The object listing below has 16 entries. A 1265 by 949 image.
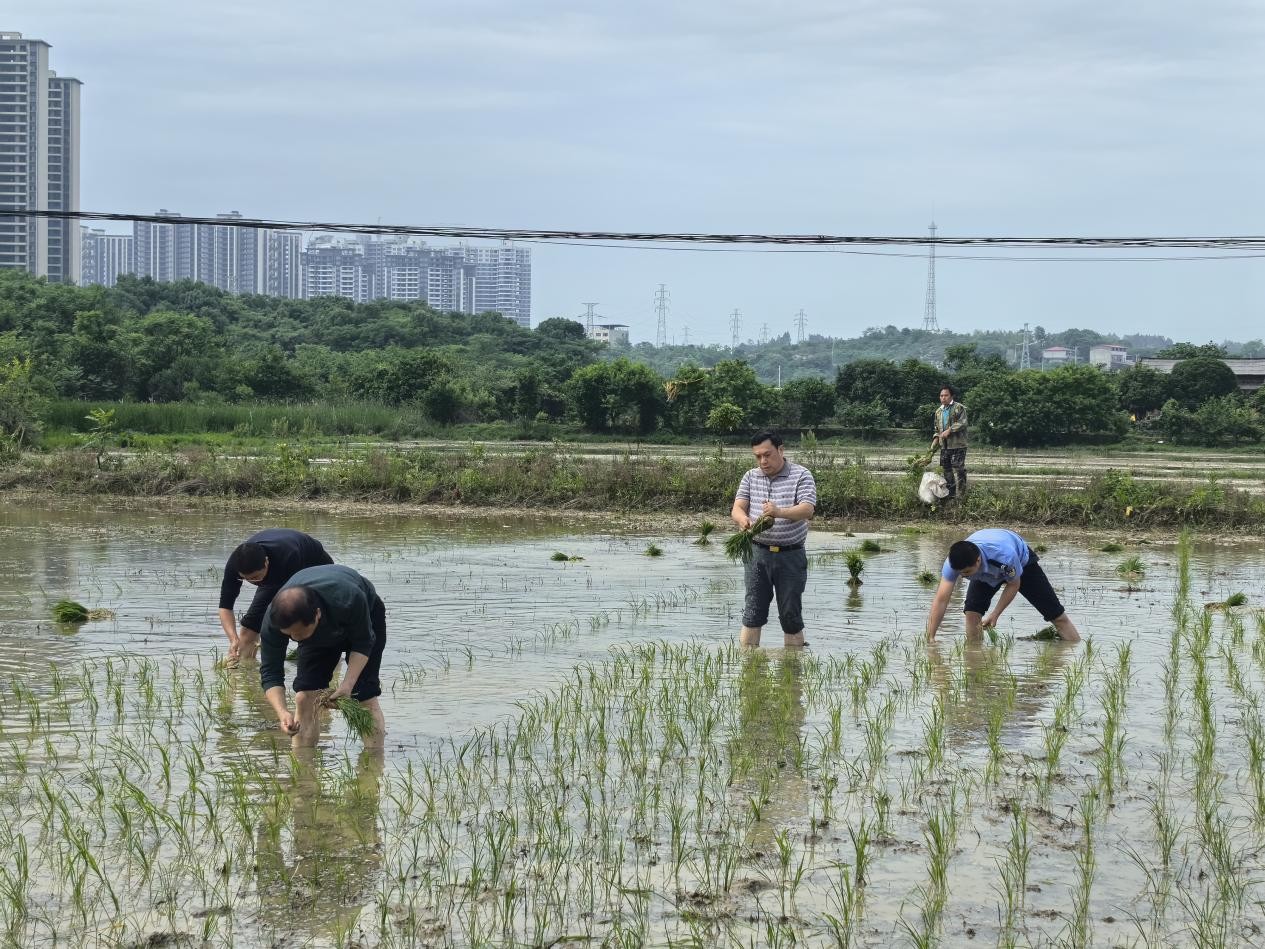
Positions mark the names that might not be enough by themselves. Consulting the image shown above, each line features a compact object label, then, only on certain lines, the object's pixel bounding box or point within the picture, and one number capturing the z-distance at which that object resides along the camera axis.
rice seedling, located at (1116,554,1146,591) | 14.06
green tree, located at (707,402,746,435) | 41.28
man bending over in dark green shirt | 5.91
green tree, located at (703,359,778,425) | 44.22
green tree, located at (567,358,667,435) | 43.72
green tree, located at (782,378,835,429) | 46.41
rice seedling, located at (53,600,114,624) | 10.50
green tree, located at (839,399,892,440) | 43.03
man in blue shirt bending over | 9.20
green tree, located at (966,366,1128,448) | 42.03
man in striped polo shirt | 8.98
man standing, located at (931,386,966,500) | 17.97
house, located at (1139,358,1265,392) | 57.41
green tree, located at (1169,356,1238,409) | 50.19
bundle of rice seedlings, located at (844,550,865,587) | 13.17
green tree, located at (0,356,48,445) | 26.08
